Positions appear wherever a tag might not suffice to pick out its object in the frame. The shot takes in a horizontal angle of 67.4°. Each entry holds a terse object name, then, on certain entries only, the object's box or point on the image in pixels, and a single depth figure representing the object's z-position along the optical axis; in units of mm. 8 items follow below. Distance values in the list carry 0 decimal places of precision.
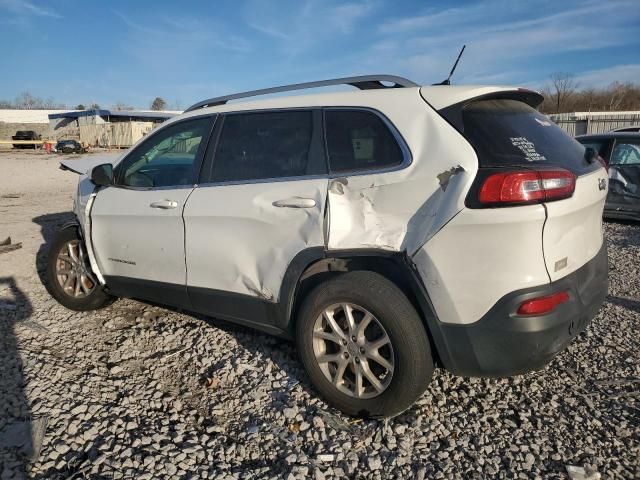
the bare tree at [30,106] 108500
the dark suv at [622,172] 7875
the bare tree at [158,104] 98962
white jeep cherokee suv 2344
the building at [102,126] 45031
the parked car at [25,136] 45188
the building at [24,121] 55625
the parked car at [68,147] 38056
